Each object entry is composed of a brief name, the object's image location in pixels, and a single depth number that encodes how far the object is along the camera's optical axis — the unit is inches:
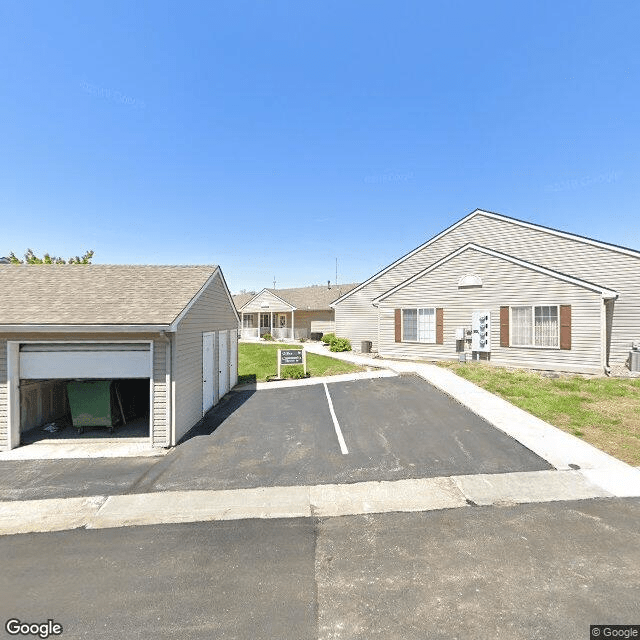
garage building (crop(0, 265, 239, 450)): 328.2
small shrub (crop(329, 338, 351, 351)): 961.5
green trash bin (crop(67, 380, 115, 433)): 365.7
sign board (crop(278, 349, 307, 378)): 636.7
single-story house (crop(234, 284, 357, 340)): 1354.6
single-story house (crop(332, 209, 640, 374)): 601.0
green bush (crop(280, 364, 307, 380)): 644.7
